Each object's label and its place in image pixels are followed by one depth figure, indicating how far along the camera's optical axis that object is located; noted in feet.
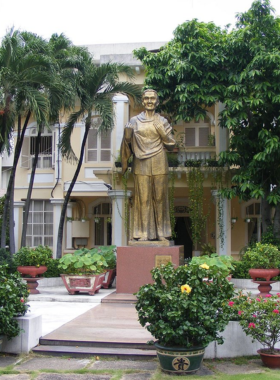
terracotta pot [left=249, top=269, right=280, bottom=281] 34.81
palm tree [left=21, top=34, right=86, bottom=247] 45.37
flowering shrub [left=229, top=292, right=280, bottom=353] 17.42
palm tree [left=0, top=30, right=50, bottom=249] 41.65
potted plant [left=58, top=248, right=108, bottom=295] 35.17
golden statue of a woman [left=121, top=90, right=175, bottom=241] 31.76
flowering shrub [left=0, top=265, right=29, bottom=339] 18.12
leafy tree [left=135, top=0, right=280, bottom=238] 43.09
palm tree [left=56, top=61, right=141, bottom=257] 48.75
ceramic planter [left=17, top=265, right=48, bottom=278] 38.01
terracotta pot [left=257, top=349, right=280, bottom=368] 17.58
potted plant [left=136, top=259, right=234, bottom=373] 16.35
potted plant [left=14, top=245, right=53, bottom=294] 38.01
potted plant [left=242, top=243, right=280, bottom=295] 34.94
